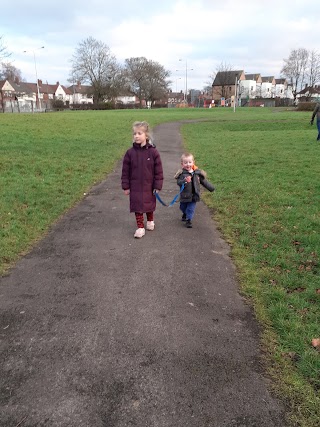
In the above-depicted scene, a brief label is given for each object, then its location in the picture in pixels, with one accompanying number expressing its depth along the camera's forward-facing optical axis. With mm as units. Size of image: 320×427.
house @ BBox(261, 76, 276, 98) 119925
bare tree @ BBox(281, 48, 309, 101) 87562
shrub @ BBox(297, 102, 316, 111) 44291
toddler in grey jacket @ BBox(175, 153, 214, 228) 5445
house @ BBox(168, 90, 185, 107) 122812
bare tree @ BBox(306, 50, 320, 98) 87625
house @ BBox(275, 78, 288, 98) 125000
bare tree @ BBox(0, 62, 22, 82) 86250
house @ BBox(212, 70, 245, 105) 98438
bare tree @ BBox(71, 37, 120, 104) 81562
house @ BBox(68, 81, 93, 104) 124062
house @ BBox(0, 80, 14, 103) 88319
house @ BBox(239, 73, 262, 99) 104175
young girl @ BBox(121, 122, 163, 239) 5047
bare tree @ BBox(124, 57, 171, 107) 88562
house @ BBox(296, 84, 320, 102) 79338
